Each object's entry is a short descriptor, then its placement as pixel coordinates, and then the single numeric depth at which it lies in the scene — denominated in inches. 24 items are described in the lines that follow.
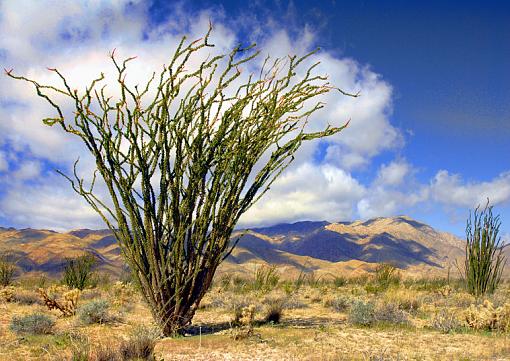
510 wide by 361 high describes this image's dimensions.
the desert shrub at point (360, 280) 895.4
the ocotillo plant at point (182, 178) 315.3
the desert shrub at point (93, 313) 372.8
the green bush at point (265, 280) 681.6
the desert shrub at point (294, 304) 502.1
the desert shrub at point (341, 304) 486.9
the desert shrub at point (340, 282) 881.9
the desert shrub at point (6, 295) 511.5
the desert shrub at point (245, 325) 305.9
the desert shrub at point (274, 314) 385.1
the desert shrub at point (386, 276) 736.3
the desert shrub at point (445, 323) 345.1
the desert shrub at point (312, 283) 853.1
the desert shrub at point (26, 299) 512.7
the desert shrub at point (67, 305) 406.9
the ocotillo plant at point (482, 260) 546.3
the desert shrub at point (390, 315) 375.9
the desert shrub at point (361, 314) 362.2
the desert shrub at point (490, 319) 346.6
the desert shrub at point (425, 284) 751.0
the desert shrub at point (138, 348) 226.2
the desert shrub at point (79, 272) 676.1
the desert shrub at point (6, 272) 698.2
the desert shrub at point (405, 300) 475.9
